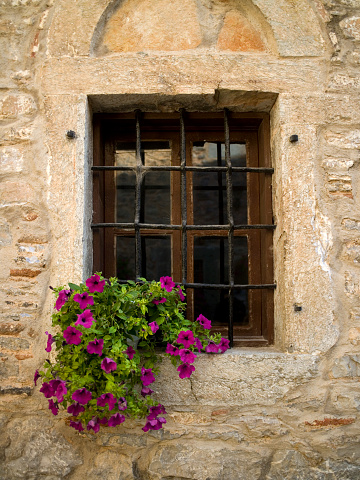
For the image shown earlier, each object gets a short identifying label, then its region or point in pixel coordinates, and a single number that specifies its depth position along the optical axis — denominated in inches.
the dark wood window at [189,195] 82.4
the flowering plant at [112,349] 63.5
